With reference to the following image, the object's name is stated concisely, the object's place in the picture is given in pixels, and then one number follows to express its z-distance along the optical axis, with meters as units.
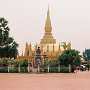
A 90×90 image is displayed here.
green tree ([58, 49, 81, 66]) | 43.06
